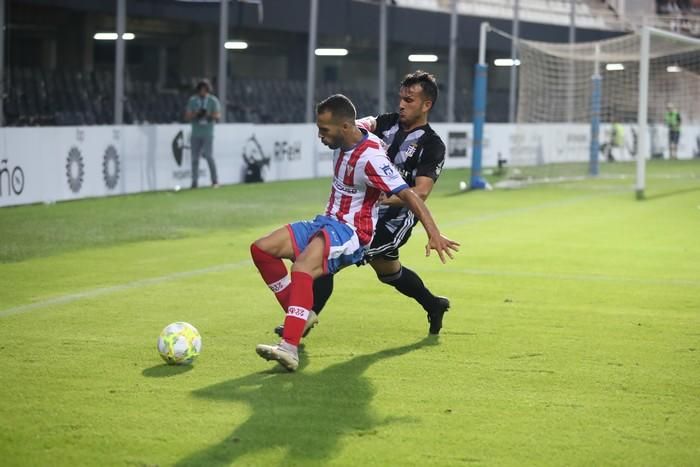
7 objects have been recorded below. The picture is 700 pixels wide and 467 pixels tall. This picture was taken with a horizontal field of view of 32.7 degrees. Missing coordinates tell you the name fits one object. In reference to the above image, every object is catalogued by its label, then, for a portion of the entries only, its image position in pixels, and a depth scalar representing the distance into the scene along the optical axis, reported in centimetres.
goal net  2962
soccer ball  679
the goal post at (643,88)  2223
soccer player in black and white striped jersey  777
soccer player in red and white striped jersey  672
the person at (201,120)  2275
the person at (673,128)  4009
